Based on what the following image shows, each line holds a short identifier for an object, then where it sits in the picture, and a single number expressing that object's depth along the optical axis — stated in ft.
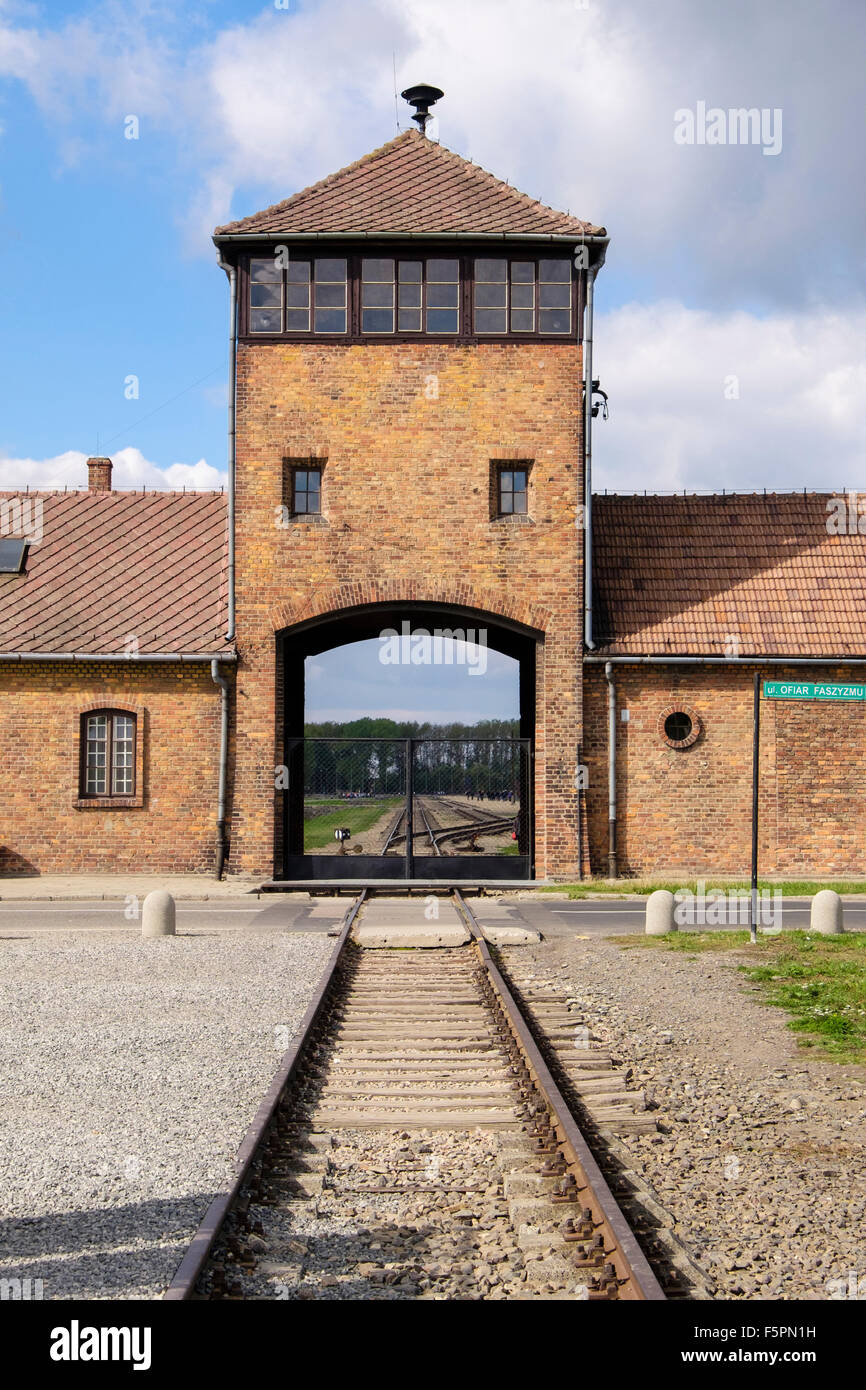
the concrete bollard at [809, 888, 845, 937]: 50.55
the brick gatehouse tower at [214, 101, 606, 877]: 72.54
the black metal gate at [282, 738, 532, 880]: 74.28
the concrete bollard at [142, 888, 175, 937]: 49.29
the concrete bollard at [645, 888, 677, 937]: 51.37
